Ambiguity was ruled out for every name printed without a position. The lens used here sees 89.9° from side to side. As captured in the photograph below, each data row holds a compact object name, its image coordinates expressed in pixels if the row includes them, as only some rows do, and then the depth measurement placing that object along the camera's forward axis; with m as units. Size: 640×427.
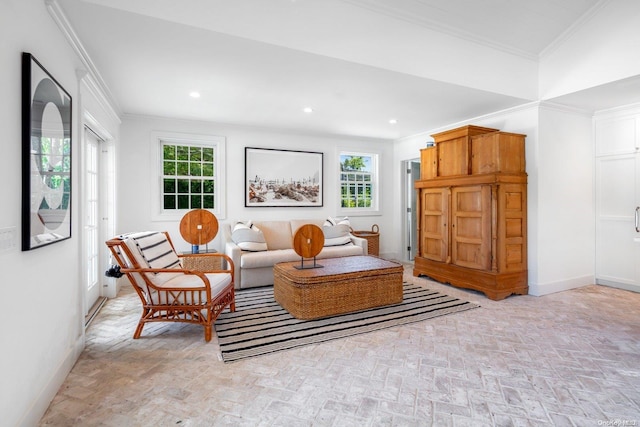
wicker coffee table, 3.23
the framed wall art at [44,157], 1.68
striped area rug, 2.71
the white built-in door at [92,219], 3.57
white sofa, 4.41
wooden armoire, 4.01
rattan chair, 2.75
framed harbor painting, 5.47
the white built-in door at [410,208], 6.56
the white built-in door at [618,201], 4.22
